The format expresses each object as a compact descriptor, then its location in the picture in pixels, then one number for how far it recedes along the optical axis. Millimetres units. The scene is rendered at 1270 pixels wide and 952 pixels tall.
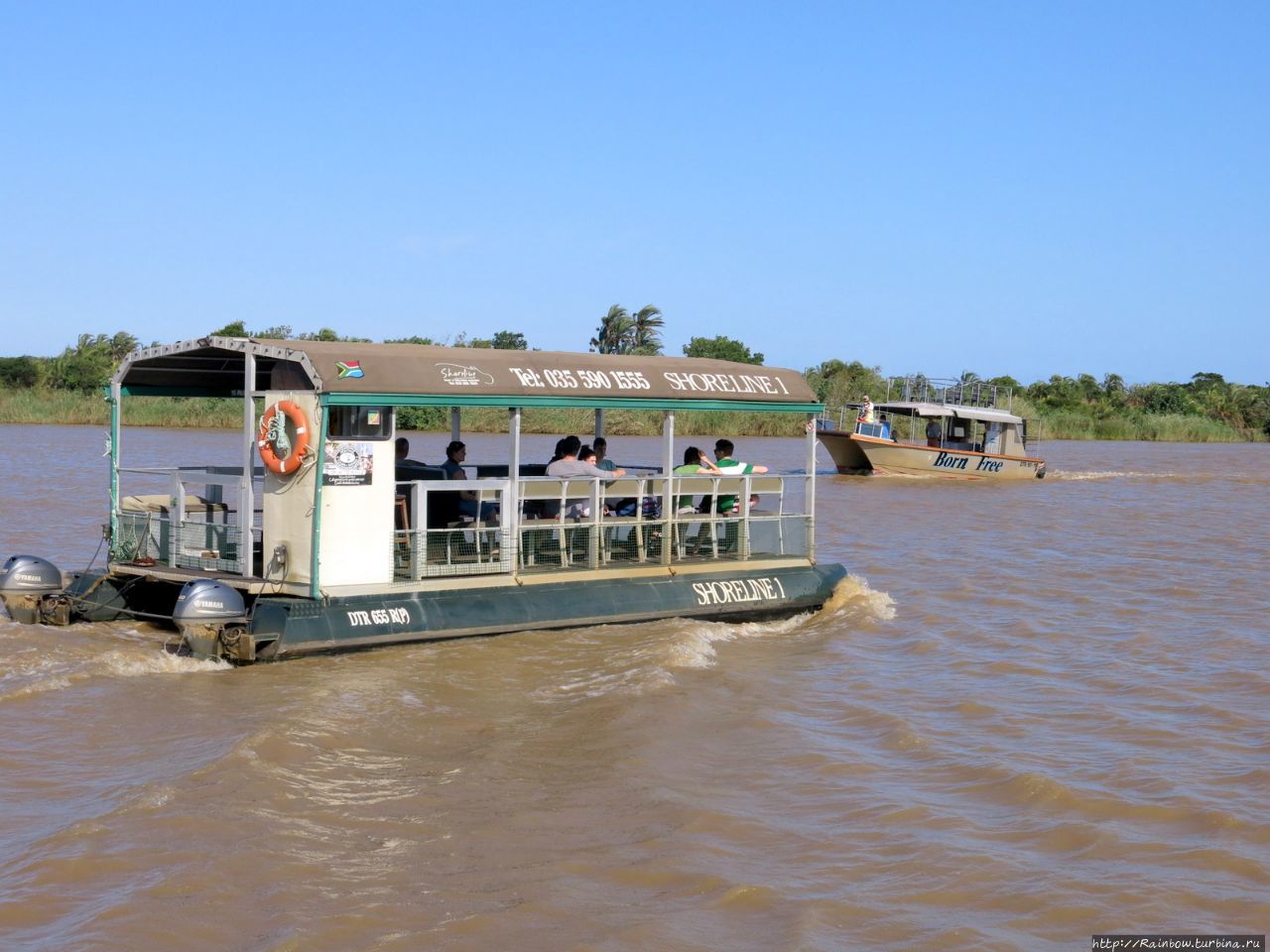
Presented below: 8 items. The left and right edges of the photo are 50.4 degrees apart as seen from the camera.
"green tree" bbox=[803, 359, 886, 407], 47938
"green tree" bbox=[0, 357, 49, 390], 58250
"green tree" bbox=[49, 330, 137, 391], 54625
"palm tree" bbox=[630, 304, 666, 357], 65000
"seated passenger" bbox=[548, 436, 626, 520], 12266
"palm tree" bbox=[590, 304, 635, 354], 65125
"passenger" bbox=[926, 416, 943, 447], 35250
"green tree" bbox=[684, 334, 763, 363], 63250
